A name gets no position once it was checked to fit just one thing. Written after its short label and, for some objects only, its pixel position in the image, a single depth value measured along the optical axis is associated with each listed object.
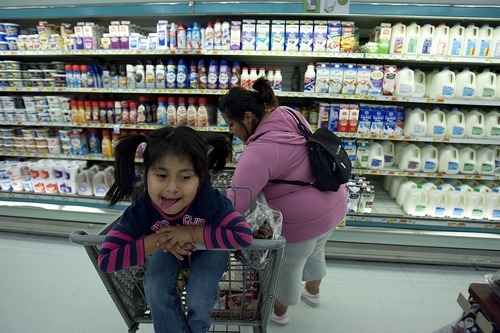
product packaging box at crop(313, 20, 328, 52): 2.50
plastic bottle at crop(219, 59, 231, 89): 2.66
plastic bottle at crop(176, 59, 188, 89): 2.71
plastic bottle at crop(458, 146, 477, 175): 2.68
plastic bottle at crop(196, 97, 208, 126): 2.78
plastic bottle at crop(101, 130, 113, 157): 3.01
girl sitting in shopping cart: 0.99
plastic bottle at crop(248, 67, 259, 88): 2.65
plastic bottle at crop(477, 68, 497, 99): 2.51
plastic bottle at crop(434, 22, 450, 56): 2.47
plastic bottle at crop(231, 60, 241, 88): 2.68
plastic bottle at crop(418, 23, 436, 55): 2.47
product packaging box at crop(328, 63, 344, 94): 2.57
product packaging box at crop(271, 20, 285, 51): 2.52
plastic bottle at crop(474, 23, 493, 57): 2.45
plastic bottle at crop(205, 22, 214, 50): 2.58
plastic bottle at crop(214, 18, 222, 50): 2.56
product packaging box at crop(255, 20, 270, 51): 2.53
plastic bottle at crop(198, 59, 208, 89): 2.69
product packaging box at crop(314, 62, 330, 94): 2.58
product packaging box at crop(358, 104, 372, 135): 2.65
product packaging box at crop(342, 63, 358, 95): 2.56
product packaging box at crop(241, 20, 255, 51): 2.53
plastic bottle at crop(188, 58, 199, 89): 2.71
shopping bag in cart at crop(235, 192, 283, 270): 1.07
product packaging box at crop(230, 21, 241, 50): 2.55
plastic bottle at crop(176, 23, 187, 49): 2.63
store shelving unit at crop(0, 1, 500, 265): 2.49
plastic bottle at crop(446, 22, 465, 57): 2.46
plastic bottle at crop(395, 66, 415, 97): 2.57
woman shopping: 1.41
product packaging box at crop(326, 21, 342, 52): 2.50
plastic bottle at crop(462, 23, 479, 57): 2.46
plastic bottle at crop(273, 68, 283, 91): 2.63
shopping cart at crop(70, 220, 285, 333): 1.08
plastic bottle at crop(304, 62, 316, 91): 2.62
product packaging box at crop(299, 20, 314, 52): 2.51
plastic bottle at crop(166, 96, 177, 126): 2.80
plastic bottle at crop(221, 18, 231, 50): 2.54
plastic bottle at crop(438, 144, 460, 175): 2.66
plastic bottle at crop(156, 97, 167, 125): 2.83
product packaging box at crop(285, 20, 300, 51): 2.52
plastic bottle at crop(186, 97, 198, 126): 2.77
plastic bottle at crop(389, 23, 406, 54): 2.50
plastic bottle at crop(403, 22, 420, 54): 2.49
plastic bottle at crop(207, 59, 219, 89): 2.66
